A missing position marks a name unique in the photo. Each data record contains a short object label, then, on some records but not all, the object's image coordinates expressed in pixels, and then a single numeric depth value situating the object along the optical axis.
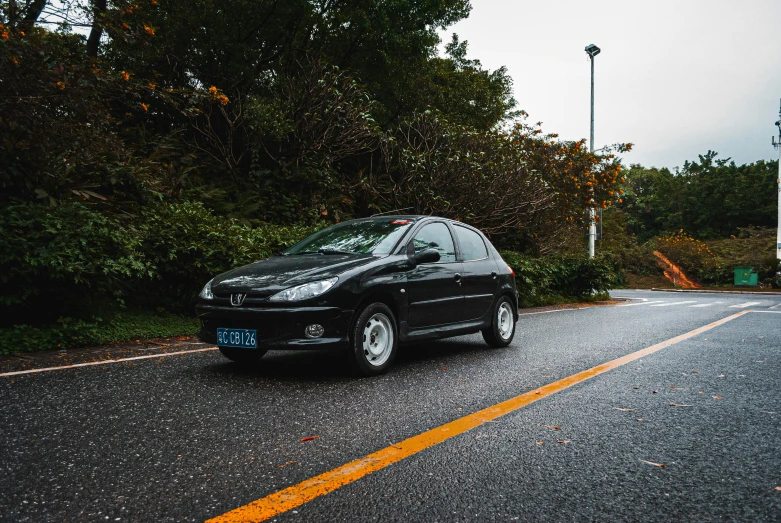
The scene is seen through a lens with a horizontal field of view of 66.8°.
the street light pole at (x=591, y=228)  23.02
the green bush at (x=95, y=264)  6.34
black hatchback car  4.96
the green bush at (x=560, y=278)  15.45
